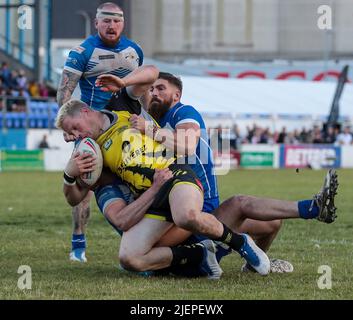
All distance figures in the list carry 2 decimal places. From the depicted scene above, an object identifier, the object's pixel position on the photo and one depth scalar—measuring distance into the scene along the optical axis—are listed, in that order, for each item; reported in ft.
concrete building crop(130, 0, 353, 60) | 192.24
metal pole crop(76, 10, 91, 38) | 167.32
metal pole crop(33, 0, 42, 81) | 124.06
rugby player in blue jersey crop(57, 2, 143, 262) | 30.35
